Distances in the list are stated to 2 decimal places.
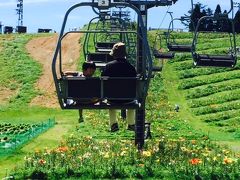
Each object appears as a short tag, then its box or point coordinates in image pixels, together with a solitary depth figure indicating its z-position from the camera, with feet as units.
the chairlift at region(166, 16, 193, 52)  85.33
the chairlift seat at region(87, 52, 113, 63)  69.31
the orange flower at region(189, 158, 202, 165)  40.19
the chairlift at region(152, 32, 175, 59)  94.03
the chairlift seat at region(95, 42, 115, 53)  77.74
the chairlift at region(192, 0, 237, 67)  56.59
